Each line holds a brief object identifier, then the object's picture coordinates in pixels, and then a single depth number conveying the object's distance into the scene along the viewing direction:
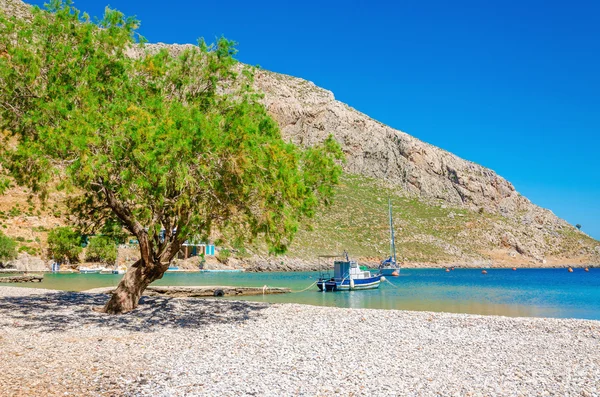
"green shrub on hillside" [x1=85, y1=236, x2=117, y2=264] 73.88
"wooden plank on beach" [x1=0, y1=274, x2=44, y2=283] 40.72
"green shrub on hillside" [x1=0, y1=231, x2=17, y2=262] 58.69
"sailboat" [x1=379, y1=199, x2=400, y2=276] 72.06
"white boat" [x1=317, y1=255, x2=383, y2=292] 41.38
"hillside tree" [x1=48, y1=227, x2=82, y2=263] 63.86
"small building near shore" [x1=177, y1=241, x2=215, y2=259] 86.75
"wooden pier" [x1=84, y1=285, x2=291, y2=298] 30.85
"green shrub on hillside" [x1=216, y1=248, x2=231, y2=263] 86.63
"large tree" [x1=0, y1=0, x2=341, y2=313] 12.36
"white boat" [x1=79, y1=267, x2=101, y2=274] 65.75
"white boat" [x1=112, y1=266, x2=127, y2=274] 66.11
